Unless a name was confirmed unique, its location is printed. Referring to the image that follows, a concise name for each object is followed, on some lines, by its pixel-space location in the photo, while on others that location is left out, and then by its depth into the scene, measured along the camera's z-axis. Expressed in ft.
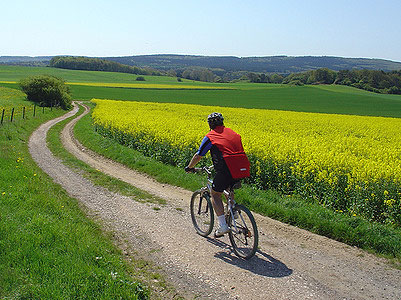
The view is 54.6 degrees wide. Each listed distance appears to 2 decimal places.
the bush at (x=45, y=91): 182.11
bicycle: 21.86
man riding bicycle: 21.72
